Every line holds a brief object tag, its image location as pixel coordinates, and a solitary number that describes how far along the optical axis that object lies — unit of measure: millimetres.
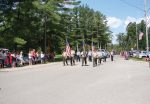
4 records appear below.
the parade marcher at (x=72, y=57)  15304
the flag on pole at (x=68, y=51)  15643
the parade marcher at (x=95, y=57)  14193
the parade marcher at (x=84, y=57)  15025
